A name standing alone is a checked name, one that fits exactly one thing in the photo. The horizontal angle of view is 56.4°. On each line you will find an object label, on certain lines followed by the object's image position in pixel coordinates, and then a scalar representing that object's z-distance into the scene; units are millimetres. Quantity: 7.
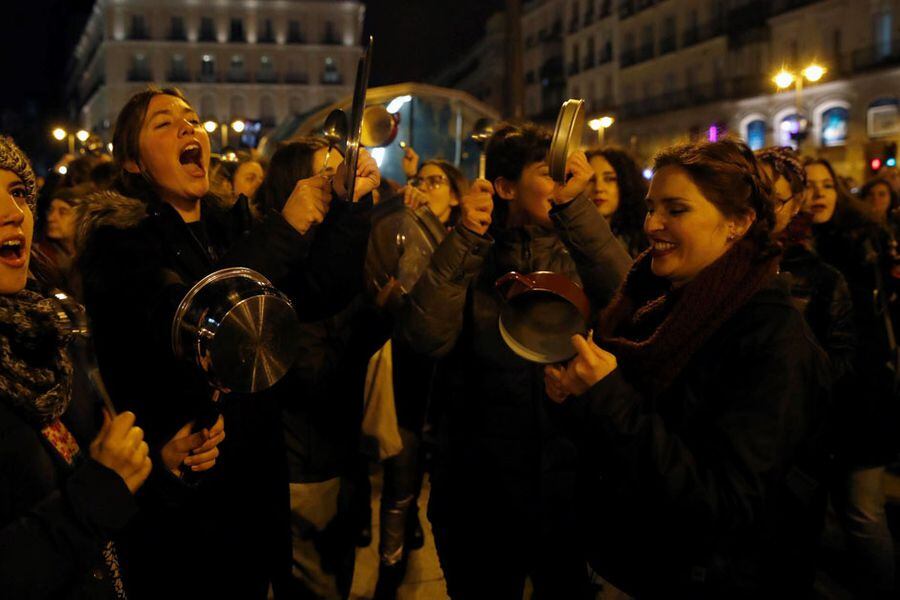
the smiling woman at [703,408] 2002
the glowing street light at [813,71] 20250
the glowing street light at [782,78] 17219
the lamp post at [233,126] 16053
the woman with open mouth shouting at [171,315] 2402
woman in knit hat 1601
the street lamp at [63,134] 20448
